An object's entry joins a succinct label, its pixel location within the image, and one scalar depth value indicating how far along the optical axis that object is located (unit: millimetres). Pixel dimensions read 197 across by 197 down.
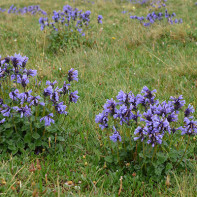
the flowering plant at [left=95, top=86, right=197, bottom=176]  4488
